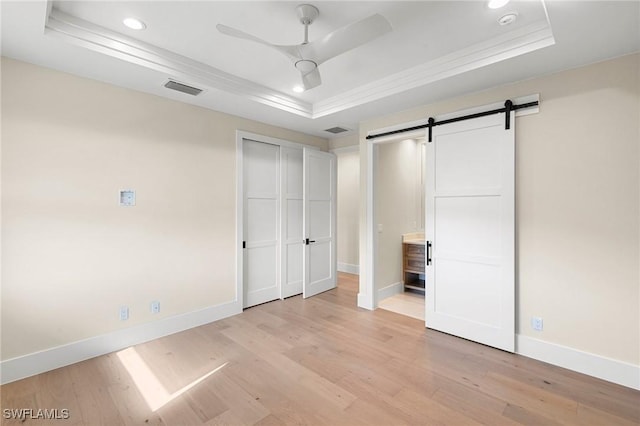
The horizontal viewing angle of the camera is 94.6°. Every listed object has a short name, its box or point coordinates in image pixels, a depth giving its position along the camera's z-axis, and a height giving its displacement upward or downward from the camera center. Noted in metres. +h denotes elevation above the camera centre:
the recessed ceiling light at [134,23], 2.21 +1.45
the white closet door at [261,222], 4.19 -0.14
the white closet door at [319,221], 4.70 -0.15
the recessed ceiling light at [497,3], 1.98 +1.41
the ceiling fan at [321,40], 1.78 +1.11
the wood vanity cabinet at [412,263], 4.76 -0.83
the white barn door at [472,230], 2.91 -0.20
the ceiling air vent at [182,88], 2.94 +1.30
